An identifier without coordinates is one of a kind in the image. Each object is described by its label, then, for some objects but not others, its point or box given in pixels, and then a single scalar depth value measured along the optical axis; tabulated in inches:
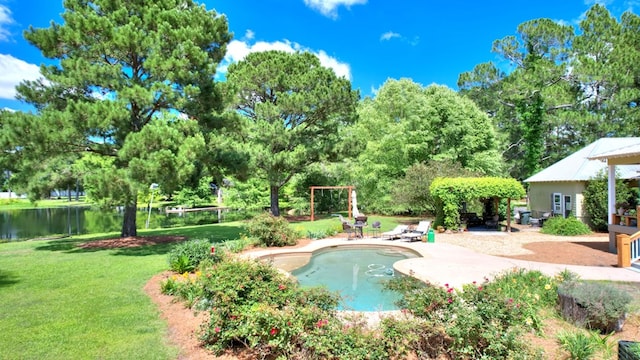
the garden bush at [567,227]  621.6
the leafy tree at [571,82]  946.1
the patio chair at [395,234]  585.3
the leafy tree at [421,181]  771.4
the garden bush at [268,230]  510.6
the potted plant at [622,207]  444.1
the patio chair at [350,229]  601.0
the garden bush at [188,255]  328.5
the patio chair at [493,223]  693.3
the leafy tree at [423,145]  930.7
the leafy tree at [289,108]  837.2
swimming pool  300.6
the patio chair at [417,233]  563.5
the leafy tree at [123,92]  402.0
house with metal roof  685.9
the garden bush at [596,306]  198.8
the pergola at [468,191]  639.1
